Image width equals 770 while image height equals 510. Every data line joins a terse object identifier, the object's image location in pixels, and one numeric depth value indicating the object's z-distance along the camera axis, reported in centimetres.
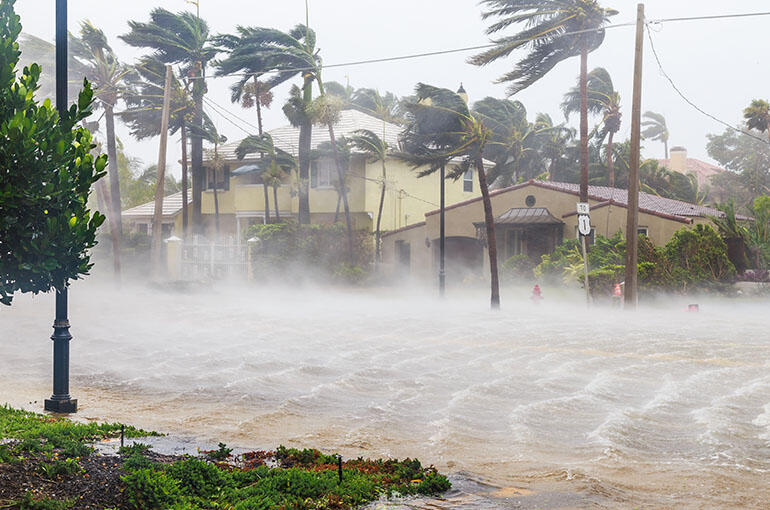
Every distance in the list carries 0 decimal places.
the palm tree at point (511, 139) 5828
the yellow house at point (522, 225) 3644
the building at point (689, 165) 6469
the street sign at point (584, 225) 2645
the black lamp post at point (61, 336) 1160
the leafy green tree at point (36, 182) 722
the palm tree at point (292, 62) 4547
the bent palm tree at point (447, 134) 3039
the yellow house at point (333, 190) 4684
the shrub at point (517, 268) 3847
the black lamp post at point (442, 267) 3375
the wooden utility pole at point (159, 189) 3656
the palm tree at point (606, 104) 5653
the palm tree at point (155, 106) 4965
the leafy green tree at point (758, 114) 5162
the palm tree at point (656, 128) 10606
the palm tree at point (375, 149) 4488
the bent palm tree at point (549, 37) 3338
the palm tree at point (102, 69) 4650
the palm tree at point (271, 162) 4634
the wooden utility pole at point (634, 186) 2681
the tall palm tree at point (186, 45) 4962
